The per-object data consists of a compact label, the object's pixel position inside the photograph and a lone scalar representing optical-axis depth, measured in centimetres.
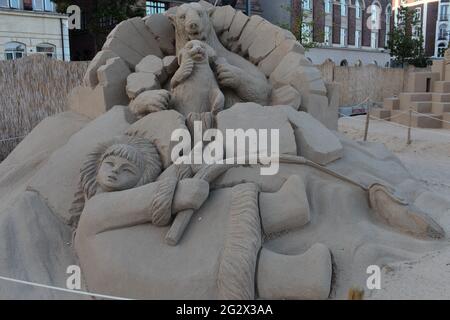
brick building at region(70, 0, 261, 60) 1493
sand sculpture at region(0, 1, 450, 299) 231
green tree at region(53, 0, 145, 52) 1291
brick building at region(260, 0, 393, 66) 2033
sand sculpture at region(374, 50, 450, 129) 988
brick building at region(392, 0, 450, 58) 3434
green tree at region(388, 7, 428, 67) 2331
